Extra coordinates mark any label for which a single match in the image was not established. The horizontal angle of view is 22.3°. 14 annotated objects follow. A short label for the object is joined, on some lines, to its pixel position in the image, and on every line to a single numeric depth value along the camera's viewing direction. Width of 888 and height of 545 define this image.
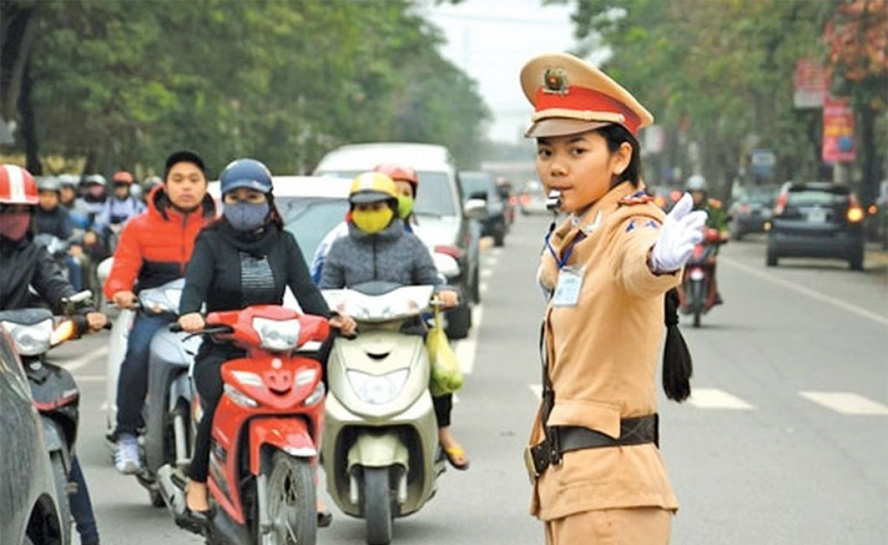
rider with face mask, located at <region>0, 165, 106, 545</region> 8.58
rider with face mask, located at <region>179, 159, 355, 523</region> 8.83
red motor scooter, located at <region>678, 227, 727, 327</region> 24.03
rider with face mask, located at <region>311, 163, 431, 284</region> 11.06
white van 21.66
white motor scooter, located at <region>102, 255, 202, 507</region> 10.22
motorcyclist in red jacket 10.60
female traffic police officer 5.21
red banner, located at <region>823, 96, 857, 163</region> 55.03
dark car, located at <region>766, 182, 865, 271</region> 40.81
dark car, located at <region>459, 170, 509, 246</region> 49.09
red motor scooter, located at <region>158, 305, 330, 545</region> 8.23
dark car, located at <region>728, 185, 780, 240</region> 59.62
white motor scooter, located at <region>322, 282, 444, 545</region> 9.72
